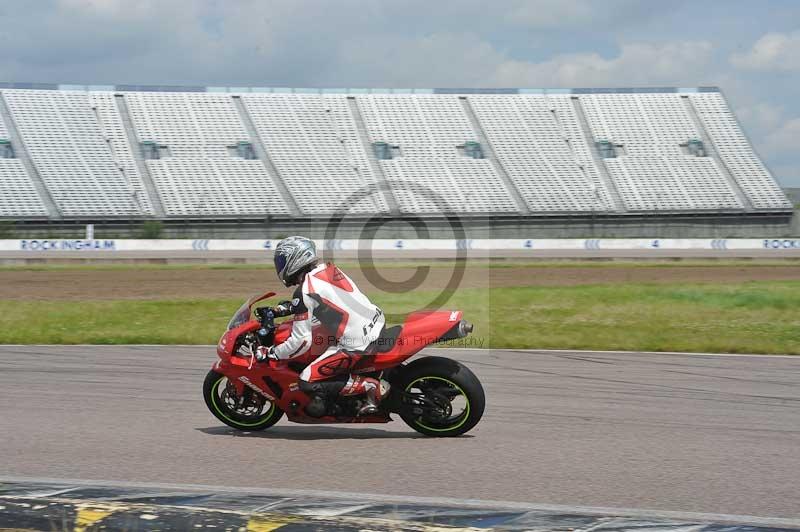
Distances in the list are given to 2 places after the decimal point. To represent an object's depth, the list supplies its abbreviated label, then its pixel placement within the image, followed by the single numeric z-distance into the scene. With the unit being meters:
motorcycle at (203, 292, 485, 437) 13.09
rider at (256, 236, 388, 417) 12.97
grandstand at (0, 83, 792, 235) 97.69
